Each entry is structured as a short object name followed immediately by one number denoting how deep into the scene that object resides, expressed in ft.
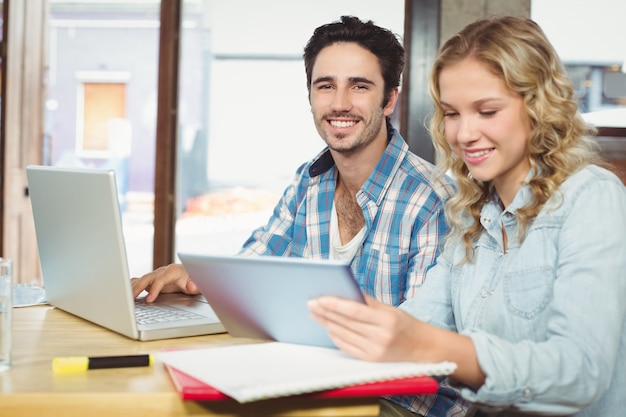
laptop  4.08
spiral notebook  2.96
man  5.97
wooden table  3.17
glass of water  3.61
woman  3.49
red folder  3.04
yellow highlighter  3.53
